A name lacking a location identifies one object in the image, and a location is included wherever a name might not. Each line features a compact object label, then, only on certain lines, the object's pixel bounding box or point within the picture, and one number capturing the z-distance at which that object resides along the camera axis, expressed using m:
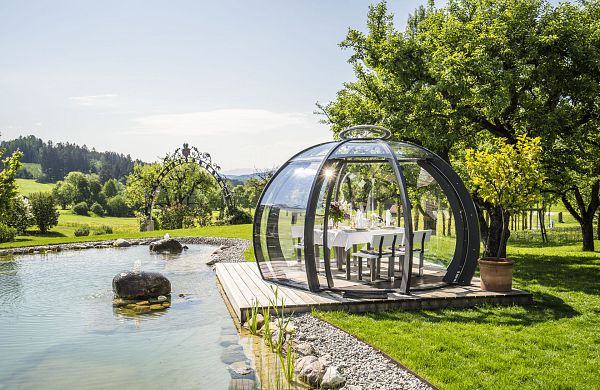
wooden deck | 7.58
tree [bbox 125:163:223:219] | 38.12
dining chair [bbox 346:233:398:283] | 8.84
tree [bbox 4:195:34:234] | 27.27
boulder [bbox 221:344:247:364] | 5.88
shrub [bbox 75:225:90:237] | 25.25
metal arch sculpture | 27.70
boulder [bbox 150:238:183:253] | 17.41
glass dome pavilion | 8.73
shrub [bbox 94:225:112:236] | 26.72
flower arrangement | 10.00
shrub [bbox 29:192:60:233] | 30.89
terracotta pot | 8.39
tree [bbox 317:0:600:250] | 11.42
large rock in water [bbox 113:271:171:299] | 9.41
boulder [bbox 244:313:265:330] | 7.03
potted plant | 8.29
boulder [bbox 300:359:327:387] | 4.89
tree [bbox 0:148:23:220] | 17.89
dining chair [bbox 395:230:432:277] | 9.41
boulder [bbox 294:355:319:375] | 5.13
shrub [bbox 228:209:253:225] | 28.82
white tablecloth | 9.21
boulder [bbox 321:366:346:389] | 4.75
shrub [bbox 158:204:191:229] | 28.88
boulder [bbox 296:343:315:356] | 5.66
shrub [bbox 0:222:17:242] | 20.80
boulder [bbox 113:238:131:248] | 19.03
